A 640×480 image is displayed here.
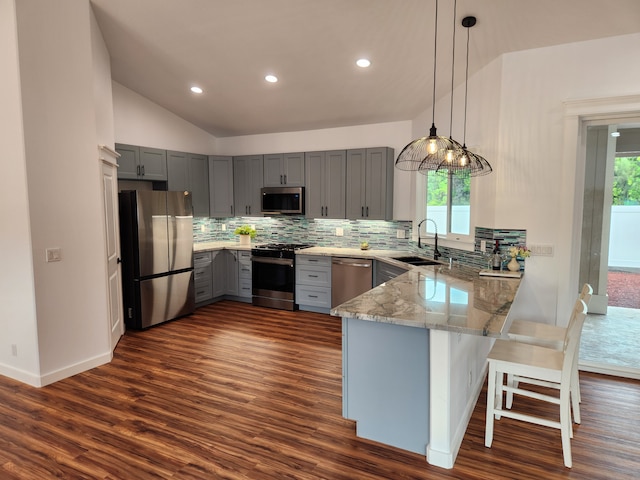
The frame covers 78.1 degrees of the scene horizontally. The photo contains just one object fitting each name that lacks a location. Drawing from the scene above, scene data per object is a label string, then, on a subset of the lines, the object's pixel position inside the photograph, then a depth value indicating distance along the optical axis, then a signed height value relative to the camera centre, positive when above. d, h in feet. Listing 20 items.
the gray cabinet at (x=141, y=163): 16.84 +2.18
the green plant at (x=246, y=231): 20.73 -1.01
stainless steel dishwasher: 17.40 -2.94
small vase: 12.01 -1.62
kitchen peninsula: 7.33 -3.04
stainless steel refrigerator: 15.48 -1.70
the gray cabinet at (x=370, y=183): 17.92 +1.31
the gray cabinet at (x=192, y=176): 19.11 +1.79
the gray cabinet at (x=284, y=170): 19.69 +2.15
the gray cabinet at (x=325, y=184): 18.79 +1.35
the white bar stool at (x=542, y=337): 8.93 -2.97
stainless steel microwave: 19.69 +0.61
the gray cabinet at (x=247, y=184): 20.76 +1.48
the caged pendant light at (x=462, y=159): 9.25 +1.28
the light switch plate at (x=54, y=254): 10.91 -1.19
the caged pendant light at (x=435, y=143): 8.20 +1.50
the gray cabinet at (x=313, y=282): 18.29 -3.31
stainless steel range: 18.93 -3.13
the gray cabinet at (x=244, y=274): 19.97 -3.14
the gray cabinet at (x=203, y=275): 18.88 -3.10
